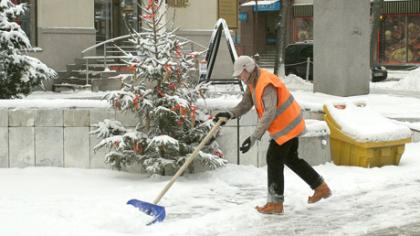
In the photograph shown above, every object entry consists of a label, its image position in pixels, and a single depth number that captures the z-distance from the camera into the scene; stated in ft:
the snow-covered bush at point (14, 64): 66.98
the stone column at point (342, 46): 107.87
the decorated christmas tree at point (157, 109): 46.29
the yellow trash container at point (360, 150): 51.43
